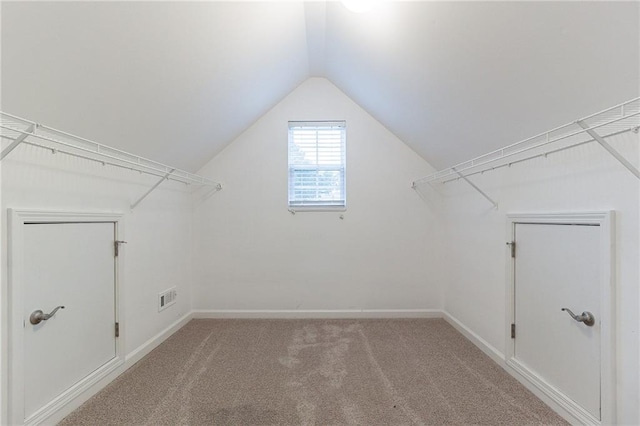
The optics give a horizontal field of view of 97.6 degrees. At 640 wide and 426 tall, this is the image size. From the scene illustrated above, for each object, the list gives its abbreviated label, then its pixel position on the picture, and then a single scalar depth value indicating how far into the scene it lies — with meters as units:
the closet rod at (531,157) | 1.27
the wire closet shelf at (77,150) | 1.26
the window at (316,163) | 3.40
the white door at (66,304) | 1.48
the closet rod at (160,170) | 1.56
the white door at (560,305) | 1.50
